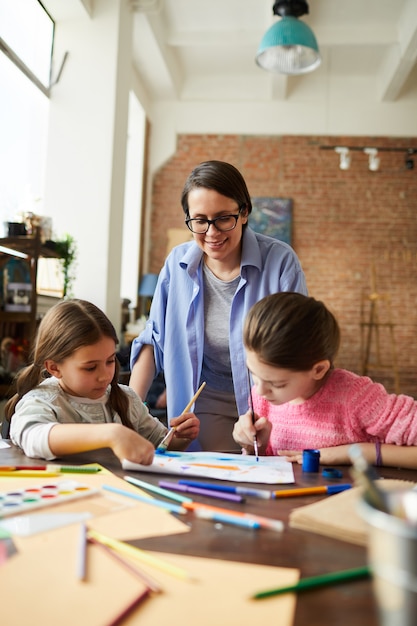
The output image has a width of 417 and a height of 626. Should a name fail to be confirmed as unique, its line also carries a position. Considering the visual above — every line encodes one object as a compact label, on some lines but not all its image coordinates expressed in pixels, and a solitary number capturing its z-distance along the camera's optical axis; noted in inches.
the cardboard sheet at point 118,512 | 30.3
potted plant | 165.5
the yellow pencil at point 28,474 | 40.9
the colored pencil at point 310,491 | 38.5
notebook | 29.6
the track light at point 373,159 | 265.1
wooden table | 21.8
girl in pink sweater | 51.1
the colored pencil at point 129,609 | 20.9
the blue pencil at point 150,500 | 33.7
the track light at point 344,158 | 262.6
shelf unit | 150.2
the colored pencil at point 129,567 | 23.5
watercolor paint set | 33.3
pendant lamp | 166.7
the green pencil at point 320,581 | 23.0
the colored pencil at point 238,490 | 38.1
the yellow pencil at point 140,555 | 24.8
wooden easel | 282.7
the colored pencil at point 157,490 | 36.0
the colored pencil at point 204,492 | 36.7
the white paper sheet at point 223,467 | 43.3
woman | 73.1
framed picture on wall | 291.4
